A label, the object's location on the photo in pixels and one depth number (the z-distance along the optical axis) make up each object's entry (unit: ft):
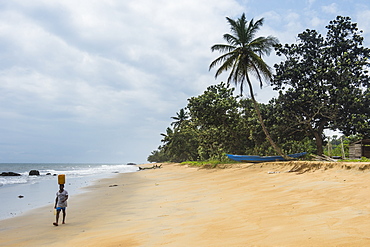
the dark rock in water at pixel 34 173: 150.24
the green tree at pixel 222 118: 93.76
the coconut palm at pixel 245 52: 66.95
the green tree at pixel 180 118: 201.67
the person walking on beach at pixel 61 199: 25.16
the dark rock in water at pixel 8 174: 148.83
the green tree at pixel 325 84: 69.67
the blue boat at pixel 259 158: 67.90
